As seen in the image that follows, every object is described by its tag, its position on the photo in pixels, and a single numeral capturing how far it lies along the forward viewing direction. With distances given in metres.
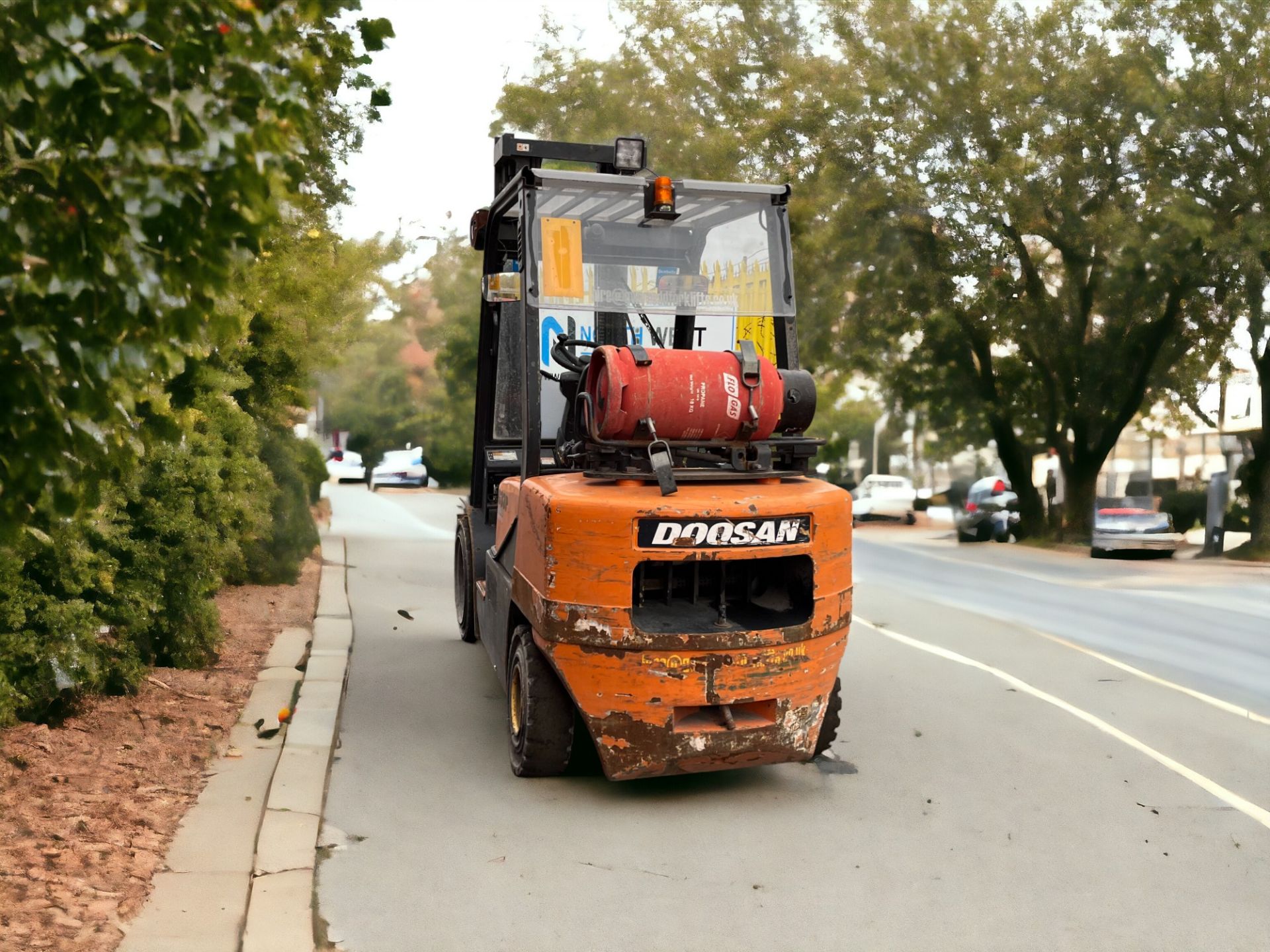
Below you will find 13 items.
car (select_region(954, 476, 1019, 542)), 30.14
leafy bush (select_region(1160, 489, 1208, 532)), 31.39
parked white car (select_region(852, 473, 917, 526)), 38.91
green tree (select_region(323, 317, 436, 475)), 76.25
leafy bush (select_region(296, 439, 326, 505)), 19.45
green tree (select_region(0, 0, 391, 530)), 2.75
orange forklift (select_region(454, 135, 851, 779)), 5.76
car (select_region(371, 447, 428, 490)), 49.16
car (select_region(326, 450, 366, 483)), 58.12
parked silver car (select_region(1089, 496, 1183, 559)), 24.25
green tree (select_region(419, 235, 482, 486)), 46.69
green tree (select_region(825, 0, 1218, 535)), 24.56
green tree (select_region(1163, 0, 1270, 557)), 22.69
